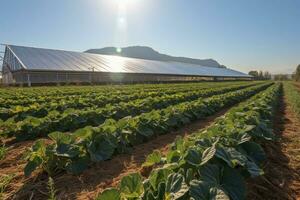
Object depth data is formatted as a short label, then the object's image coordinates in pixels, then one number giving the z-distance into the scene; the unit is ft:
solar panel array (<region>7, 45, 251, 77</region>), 114.32
